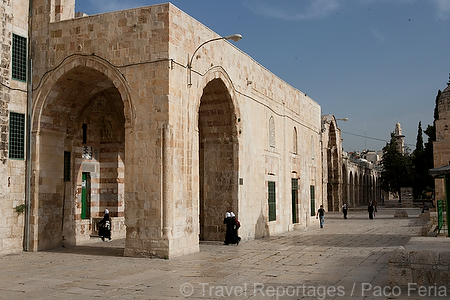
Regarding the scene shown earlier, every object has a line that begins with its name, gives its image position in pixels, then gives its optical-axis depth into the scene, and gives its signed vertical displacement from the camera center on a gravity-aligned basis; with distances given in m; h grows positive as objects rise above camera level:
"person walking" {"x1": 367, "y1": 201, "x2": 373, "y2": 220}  29.27 -1.37
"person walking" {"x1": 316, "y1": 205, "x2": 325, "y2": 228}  22.07 -1.24
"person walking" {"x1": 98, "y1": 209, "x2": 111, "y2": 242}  15.03 -1.17
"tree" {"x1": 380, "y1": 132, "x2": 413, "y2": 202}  52.81 +2.19
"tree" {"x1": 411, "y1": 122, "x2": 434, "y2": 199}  47.53 +1.88
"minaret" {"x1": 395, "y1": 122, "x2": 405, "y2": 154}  76.25 +8.51
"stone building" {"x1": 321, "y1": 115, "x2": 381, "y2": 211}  41.78 +1.83
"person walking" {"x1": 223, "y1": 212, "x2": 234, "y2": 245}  14.07 -1.18
